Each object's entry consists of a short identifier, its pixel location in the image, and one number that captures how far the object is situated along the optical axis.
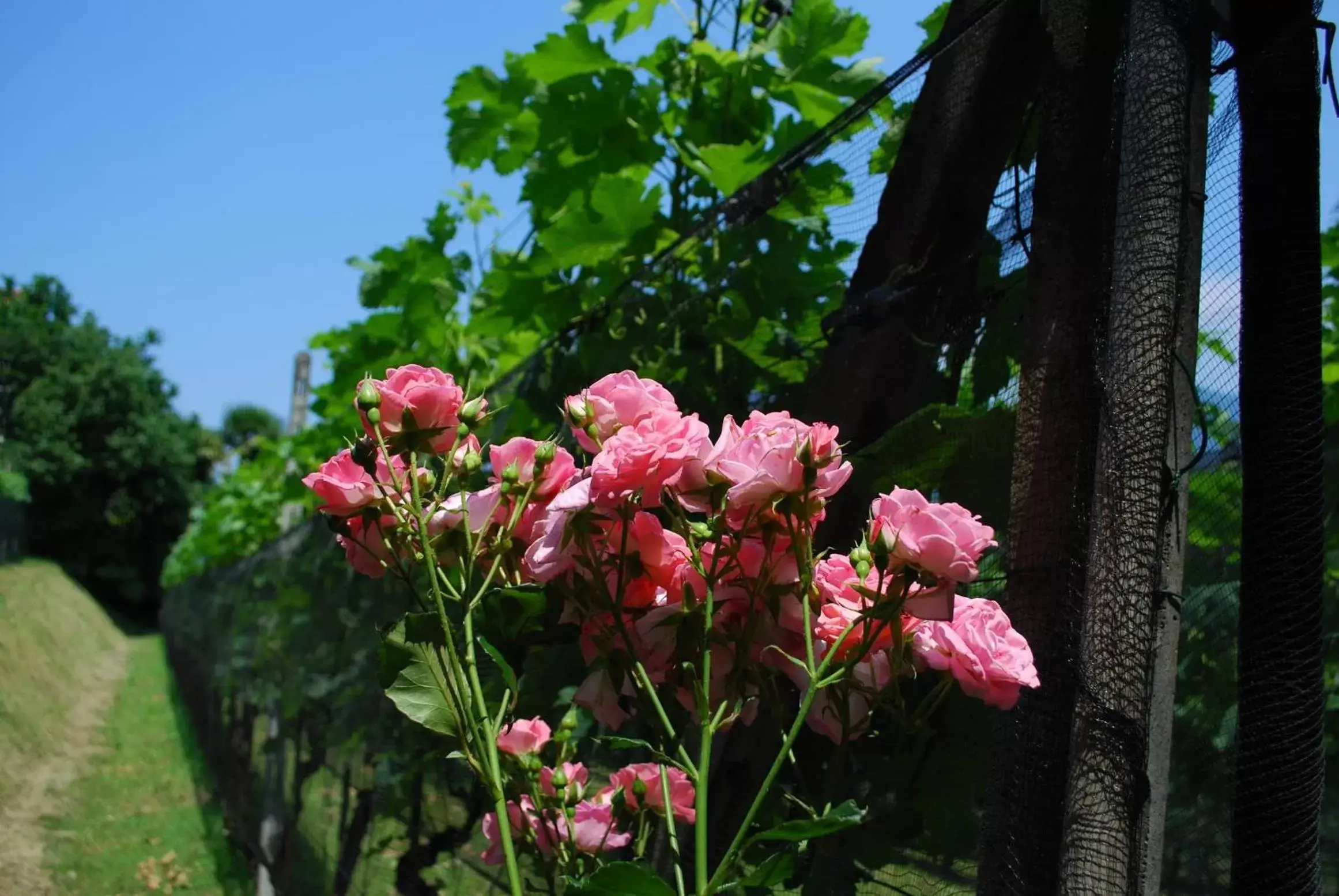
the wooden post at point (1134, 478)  1.16
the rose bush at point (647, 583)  1.02
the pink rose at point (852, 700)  1.11
